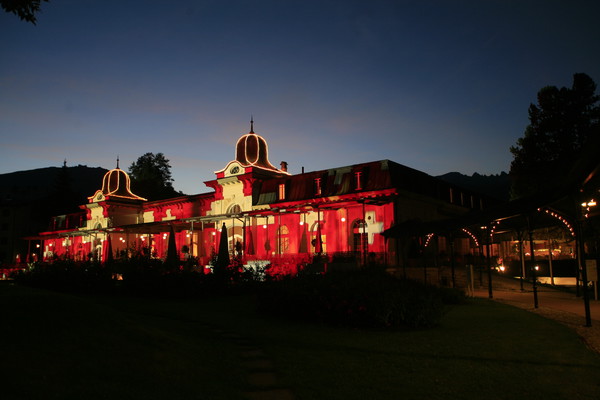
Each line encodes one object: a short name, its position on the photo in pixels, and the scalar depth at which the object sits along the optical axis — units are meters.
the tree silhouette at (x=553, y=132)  34.12
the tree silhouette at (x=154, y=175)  63.78
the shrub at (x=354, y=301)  11.02
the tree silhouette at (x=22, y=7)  8.58
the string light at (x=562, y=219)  15.84
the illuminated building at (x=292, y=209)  28.61
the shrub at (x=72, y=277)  20.91
